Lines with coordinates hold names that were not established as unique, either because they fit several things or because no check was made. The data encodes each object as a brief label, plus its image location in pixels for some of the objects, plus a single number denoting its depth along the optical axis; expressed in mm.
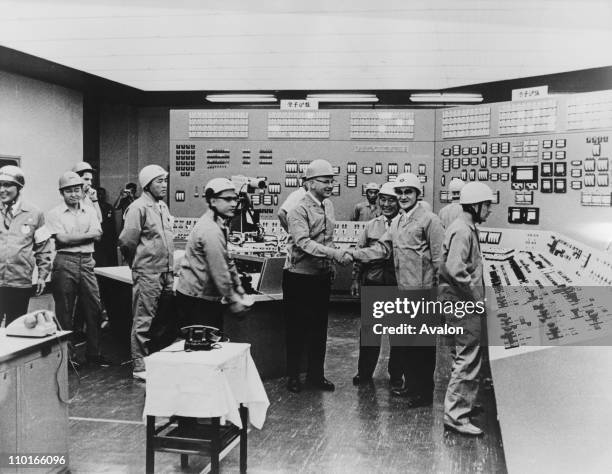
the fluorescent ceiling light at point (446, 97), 9039
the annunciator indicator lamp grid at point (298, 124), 8273
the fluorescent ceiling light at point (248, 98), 9859
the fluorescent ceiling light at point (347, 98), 9762
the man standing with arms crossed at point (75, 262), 5266
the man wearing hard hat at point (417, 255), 4355
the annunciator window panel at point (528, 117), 6273
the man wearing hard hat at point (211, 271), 3900
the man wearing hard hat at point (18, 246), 4660
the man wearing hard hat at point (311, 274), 4562
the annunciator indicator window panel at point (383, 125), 8078
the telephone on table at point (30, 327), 3010
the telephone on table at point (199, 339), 3082
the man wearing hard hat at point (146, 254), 4738
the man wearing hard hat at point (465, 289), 3682
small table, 2873
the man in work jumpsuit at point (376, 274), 4715
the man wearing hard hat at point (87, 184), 5708
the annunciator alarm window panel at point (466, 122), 6949
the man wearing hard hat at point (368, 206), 8141
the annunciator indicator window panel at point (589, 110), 5746
